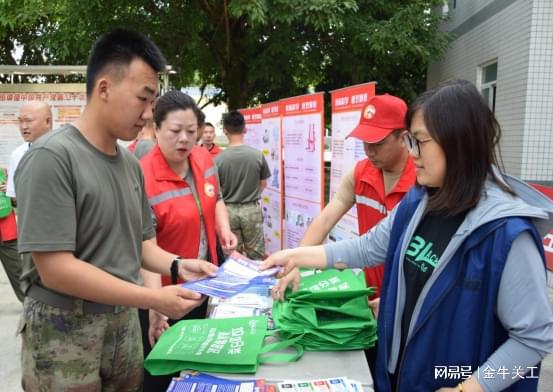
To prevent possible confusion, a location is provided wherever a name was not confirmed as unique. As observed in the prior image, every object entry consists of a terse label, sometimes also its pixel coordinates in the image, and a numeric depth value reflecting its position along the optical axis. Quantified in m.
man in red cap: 2.19
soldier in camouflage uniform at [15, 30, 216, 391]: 1.32
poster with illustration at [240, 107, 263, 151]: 6.85
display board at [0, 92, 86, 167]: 5.97
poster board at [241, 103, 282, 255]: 5.64
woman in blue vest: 1.24
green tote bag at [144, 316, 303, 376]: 1.44
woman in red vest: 2.38
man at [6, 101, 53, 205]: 3.73
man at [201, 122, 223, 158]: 6.82
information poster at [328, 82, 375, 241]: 3.34
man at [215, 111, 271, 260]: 5.27
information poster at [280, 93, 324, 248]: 4.32
